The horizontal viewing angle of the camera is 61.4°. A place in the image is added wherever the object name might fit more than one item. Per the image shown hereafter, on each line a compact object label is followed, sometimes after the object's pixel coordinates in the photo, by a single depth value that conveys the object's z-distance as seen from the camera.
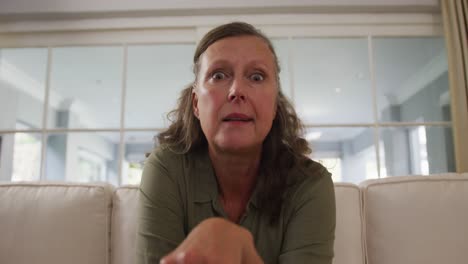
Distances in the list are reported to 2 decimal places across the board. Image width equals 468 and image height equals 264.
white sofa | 1.14
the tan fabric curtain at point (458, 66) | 1.84
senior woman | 0.90
